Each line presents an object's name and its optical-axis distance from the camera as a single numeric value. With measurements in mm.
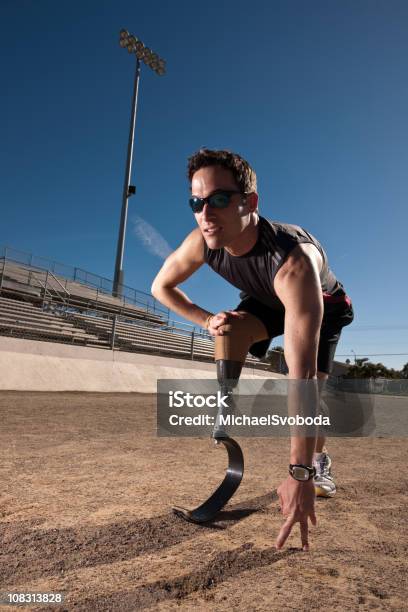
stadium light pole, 28875
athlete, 1710
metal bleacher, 14461
